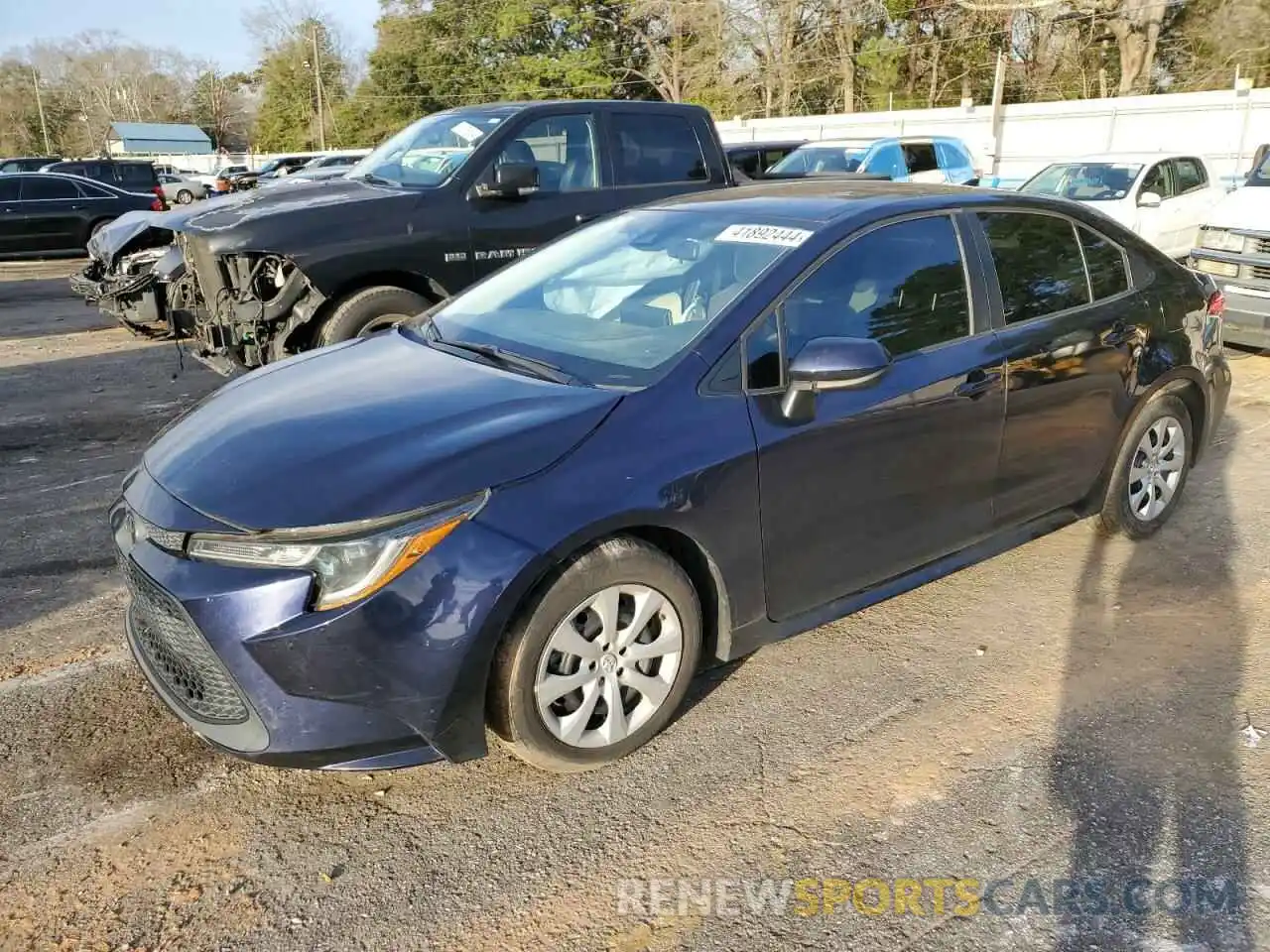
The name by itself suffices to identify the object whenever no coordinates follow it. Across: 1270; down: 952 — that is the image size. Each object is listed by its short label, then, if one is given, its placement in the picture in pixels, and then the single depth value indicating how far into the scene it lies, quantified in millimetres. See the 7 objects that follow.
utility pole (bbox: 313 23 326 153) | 63531
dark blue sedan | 2465
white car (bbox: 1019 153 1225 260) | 11703
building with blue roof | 71375
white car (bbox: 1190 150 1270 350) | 7527
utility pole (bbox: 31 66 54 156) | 79938
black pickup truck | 5867
